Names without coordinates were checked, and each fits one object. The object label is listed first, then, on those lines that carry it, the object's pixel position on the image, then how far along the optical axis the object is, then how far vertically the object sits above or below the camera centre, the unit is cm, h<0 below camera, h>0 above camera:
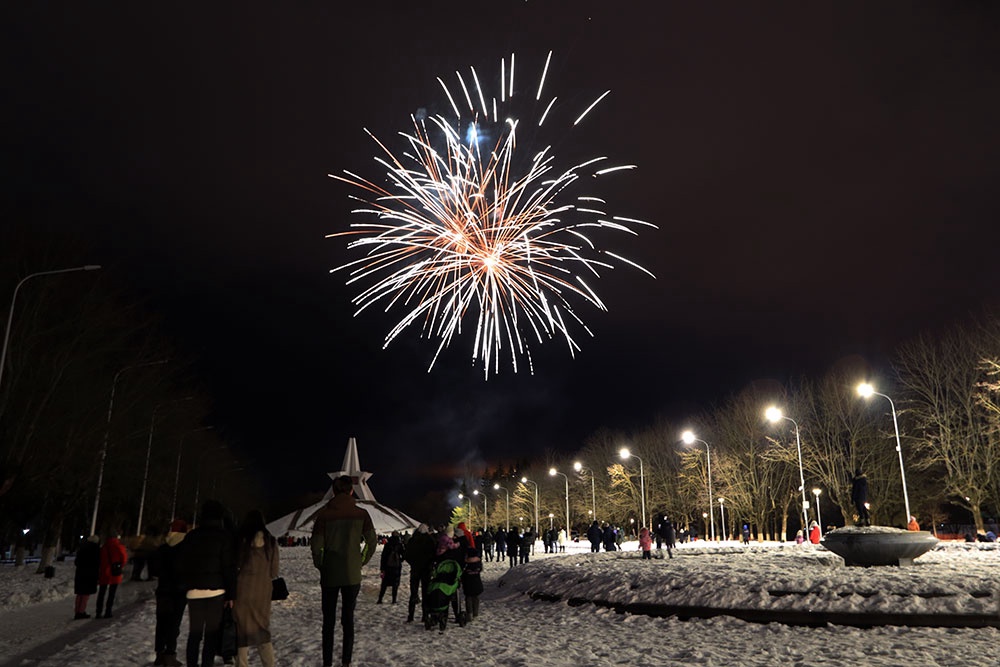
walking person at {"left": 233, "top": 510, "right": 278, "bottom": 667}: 812 -37
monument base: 1959 +4
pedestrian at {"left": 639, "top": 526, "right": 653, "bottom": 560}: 2947 +18
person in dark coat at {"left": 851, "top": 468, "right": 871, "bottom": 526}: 2361 +151
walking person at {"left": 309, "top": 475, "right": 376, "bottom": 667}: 887 -5
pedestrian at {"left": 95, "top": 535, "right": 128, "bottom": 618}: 1662 -33
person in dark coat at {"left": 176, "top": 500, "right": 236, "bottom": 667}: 812 -24
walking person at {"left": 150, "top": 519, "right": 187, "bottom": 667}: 952 -72
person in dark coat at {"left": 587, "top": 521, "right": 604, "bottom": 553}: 4022 +67
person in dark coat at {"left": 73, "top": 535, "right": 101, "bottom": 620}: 1617 -38
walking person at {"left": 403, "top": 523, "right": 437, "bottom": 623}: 1409 -10
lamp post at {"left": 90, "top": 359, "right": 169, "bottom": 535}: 3428 +425
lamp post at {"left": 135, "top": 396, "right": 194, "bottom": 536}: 4297 +323
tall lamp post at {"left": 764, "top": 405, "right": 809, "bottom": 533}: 3572 +614
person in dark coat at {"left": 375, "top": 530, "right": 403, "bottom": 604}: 1934 -38
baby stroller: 1326 -68
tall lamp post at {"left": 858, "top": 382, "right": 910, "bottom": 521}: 3237 +648
